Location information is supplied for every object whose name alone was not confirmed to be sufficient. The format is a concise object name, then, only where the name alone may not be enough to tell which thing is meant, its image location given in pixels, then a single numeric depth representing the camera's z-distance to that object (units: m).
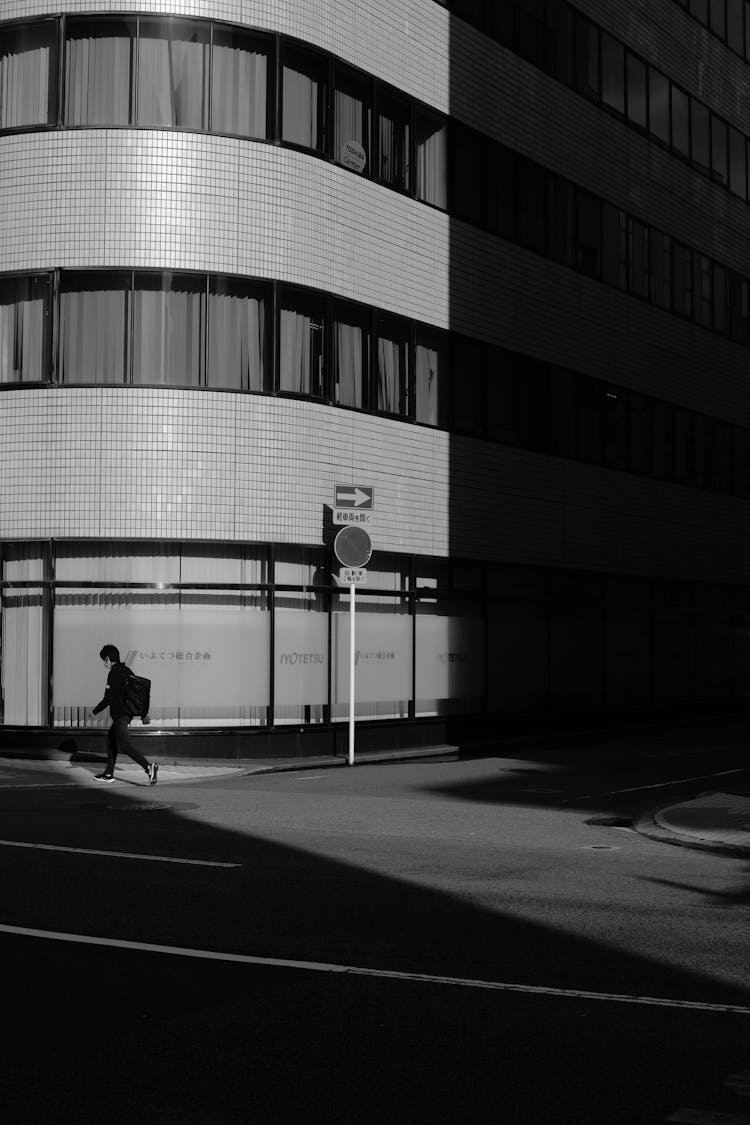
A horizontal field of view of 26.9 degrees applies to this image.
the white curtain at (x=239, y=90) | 23.70
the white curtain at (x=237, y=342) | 23.42
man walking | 19.31
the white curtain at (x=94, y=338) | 23.03
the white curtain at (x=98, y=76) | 23.34
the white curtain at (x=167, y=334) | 23.06
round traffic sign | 23.12
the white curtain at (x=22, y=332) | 23.27
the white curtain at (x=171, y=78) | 23.33
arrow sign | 23.64
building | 22.95
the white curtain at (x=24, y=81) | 23.58
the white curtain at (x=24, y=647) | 23.05
